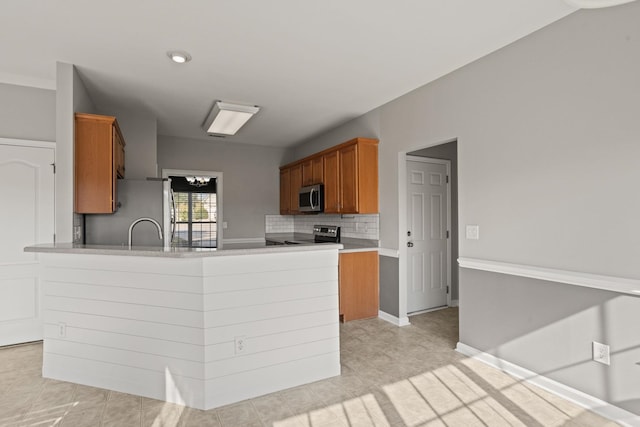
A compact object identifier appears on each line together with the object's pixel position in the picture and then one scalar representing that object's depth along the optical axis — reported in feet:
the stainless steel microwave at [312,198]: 16.47
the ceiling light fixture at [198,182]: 23.99
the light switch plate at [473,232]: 10.08
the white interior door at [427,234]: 14.67
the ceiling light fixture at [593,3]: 5.94
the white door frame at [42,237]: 11.57
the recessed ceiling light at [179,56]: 9.45
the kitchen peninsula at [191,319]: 7.61
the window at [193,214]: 23.20
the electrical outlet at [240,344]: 7.84
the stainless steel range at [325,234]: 17.01
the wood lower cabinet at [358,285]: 13.91
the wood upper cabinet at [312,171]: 16.66
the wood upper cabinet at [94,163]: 10.56
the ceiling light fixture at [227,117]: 13.74
